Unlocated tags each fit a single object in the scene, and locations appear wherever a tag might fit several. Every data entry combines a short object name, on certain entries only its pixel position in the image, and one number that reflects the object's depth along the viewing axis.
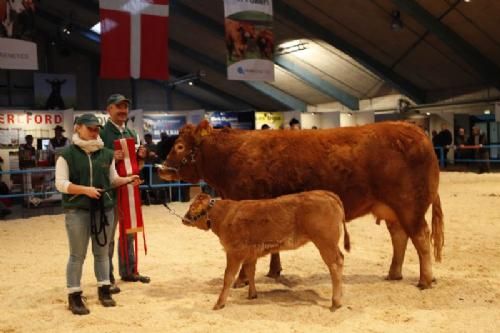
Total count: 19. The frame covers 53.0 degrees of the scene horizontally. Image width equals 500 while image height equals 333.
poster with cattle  10.01
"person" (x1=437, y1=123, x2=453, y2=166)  16.66
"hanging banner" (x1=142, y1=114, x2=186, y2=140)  19.19
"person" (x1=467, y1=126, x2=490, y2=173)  16.02
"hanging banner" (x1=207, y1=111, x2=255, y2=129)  20.97
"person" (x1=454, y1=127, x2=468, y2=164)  17.02
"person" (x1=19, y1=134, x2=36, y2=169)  12.02
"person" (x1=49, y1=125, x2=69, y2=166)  12.14
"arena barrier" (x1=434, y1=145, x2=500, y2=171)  16.18
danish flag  8.97
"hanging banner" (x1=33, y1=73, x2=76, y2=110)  22.41
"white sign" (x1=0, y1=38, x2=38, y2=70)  8.19
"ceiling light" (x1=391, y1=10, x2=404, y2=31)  15.45
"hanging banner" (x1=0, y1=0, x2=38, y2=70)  8.24
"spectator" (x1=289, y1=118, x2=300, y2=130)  11.21
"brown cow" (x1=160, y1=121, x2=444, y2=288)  4.86
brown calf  4.27
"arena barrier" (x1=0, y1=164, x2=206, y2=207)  11.08
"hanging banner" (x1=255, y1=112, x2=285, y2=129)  21.22
